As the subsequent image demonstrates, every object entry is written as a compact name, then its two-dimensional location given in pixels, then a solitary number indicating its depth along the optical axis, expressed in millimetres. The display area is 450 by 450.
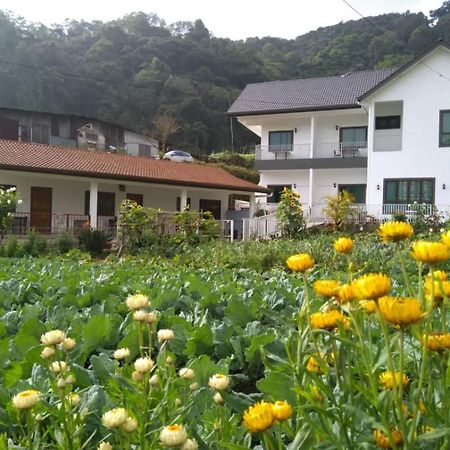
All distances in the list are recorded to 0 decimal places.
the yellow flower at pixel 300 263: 1309
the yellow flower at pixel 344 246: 1379
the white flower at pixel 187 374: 1484
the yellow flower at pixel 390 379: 1030
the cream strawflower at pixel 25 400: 1158
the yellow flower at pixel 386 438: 1005
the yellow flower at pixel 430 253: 1051
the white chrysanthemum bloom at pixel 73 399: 1452
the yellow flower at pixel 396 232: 1202
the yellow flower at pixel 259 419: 928
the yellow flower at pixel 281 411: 959
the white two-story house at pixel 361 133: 22844
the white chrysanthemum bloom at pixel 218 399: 1336
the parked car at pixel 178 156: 39812
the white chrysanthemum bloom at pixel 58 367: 1438
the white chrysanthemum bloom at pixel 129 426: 1108
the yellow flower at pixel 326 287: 1308
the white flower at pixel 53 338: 1410
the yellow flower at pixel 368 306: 1148
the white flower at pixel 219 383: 1282
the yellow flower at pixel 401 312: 921
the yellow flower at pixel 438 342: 1101
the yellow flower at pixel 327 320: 1213
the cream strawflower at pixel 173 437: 958
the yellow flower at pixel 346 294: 1184
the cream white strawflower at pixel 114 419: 1047
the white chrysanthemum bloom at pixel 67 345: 1502
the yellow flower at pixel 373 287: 958
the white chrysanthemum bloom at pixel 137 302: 1526
